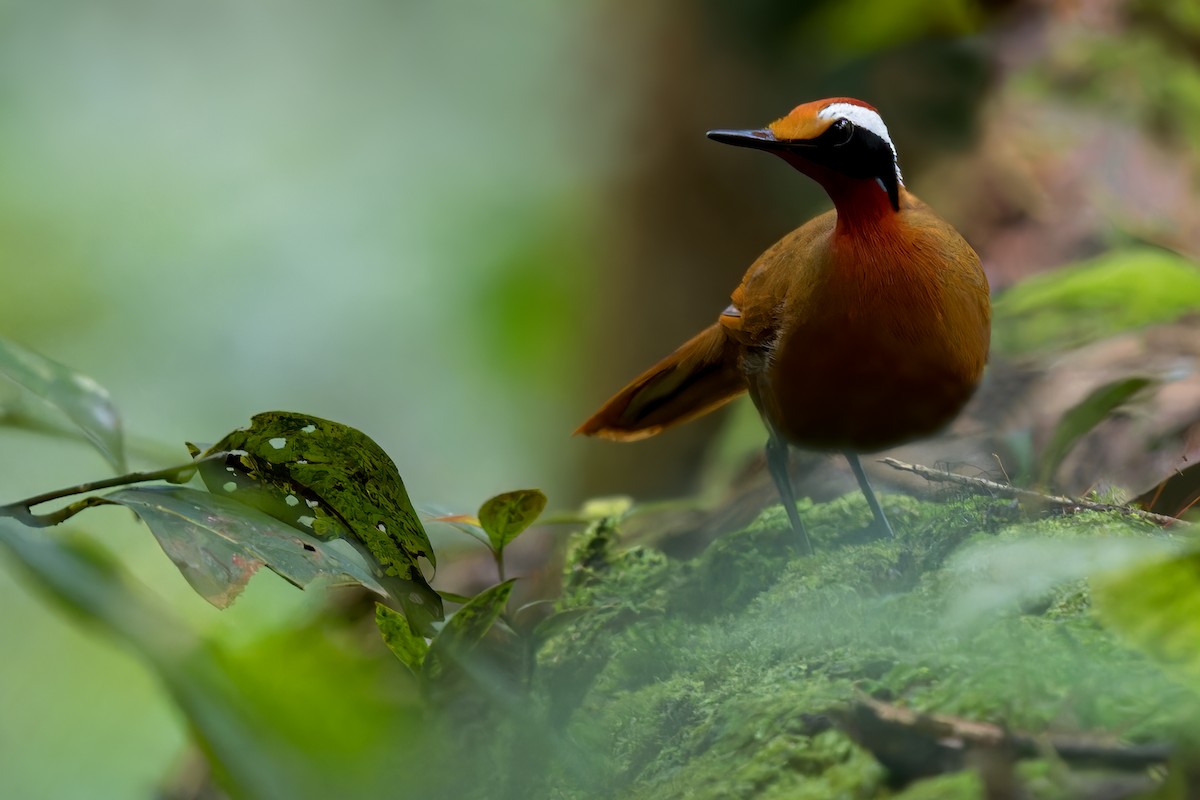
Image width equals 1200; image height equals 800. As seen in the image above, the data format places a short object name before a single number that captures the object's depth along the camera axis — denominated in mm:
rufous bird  4826
